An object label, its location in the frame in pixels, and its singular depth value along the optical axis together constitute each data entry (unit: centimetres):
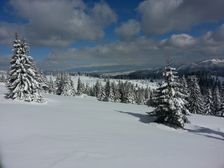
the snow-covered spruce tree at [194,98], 3851
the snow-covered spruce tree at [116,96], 5010
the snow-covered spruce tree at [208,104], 4227
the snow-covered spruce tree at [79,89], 6277
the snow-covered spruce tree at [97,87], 7023
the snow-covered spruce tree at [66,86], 5316
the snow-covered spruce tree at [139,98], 6090
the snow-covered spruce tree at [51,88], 6258
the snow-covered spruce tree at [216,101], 4487
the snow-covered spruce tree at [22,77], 2218
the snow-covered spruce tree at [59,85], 5482
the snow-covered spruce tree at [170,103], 1682
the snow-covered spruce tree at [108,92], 4955
